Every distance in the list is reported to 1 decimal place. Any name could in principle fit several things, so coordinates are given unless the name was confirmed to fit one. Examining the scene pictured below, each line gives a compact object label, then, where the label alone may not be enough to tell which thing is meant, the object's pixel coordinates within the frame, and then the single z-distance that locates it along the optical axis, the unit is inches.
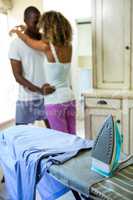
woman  79.0
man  93.0
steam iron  45.4
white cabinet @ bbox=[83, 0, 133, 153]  97.1
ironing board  40.6
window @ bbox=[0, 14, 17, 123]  121.7
